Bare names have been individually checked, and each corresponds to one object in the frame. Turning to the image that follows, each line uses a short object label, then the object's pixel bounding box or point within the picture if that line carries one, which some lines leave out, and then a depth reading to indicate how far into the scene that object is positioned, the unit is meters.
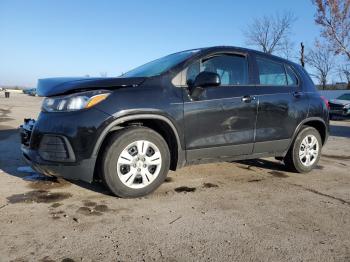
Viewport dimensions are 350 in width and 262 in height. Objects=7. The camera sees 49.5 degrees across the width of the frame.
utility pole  39.33
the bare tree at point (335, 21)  30.20
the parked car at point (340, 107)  20.58
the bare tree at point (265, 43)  46.38
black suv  3.87
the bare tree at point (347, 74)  46.33
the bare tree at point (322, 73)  50.94
